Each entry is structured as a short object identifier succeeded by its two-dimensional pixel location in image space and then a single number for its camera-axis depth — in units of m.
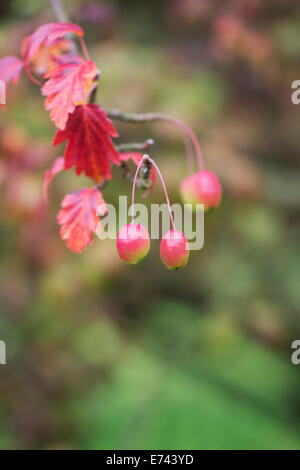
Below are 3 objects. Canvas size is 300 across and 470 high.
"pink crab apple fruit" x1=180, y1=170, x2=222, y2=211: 0.66
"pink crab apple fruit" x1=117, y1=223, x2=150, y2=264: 0.62
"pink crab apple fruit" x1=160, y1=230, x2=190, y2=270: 0.62
